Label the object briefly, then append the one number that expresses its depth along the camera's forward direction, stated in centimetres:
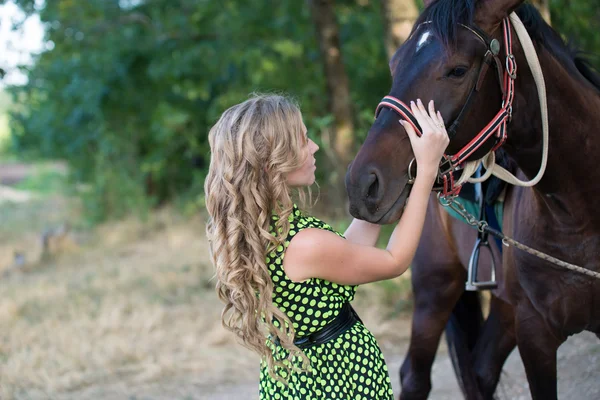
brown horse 451
